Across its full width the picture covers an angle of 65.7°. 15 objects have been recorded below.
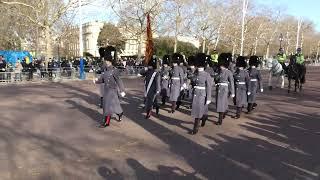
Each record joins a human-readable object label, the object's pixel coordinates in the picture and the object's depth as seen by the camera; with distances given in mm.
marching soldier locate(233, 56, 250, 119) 7236
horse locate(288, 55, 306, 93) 11535
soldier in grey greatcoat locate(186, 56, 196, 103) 7686
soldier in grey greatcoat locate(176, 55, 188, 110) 8186
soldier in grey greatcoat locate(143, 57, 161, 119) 7107
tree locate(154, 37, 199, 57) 33598
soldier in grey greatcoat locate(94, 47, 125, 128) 6254
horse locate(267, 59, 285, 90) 12330
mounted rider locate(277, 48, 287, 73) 12289
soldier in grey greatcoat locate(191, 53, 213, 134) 5803
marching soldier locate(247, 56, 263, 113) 7777
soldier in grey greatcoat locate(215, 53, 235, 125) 6574
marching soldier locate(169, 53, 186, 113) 7785
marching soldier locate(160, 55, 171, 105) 8365
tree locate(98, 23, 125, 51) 35140
